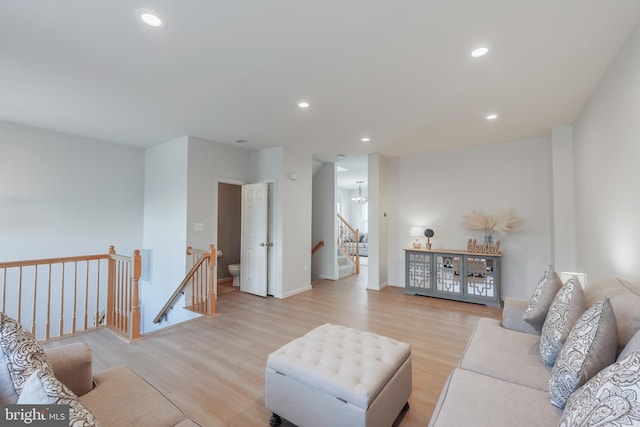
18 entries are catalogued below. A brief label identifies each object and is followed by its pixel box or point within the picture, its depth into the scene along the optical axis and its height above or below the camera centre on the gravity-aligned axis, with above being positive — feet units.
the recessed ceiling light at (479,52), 6.89 +4.29
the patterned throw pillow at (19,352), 3.31 -1.69
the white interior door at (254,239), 16.08 -1.11
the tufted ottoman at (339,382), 4.97 -3.12
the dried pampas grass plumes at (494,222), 14.69 -0.07
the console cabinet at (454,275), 14.46 -3.03
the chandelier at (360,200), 32.18 +2.47
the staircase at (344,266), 21.99 -3.72
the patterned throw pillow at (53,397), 2.55 -1.69
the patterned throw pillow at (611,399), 2.48 -1.73
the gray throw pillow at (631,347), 3.40 -1.60
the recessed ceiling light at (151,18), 5.74 +4.35
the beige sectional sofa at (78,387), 2.69 -2.41
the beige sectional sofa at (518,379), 3.17 -2.79
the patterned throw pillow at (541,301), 6.06 -1.81
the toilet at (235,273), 19.06 -3.63
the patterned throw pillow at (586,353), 3.73 -1.84
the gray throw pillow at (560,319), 4.90 -1.81
